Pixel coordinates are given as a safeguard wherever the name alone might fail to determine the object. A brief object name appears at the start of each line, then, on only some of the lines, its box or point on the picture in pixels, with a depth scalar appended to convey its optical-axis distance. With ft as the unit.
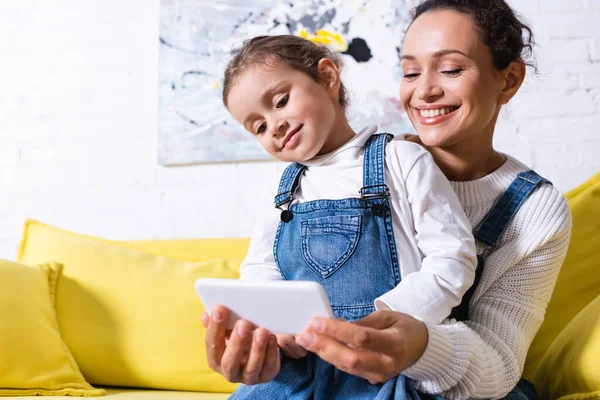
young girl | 3.48
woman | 3.25
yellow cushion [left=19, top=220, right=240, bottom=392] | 5.77
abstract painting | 7.64
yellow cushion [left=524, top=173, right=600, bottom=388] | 5.28
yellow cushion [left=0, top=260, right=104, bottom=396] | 5.53
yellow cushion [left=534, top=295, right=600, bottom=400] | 3.95
